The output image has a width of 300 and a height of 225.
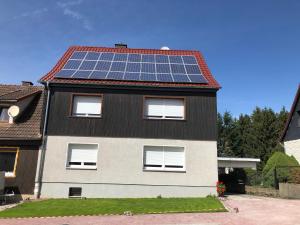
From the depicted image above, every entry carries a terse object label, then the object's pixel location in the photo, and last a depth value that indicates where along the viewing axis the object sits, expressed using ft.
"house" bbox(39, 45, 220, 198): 42.22
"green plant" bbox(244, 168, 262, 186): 53.98
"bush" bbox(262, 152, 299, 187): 46.53
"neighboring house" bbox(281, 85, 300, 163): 66.49
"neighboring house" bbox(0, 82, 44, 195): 42.18
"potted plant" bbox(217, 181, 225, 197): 41.30
